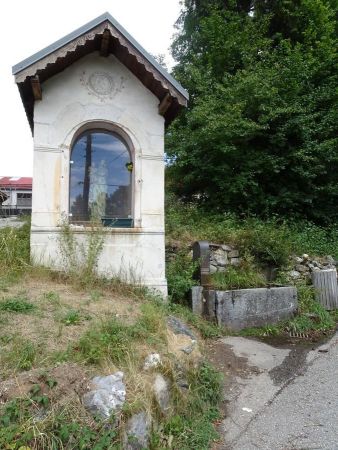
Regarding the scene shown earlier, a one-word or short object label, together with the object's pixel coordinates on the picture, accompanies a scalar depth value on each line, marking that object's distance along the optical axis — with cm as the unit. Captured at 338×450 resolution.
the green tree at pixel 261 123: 1122
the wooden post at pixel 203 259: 705
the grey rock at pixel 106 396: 291
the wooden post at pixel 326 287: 806
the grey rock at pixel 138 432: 288
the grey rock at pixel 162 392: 341
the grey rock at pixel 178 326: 496
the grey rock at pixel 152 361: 359
